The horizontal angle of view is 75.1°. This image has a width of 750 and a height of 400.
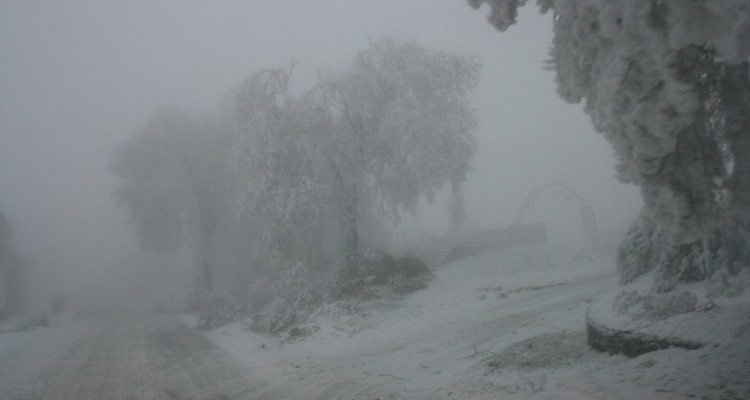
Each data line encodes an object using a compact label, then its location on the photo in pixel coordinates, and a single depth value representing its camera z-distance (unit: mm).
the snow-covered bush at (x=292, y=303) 12883
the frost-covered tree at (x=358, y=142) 17109
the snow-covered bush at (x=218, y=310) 16062
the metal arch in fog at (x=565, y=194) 23641
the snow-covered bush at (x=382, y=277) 14711
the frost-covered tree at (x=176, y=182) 27375
